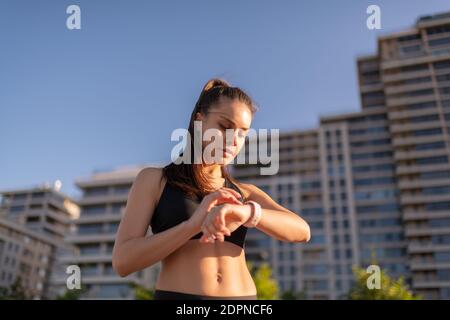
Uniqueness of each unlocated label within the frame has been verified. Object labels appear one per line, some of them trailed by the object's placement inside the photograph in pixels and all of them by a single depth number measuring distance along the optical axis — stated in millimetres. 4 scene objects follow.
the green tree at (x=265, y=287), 27766
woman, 1703
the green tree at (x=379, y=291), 24152
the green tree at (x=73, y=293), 30133
